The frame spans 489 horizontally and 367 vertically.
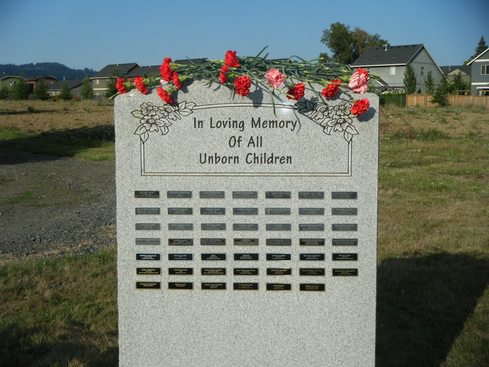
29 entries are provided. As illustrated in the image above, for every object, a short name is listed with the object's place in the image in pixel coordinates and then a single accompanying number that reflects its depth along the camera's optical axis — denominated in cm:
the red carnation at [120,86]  425
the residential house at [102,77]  10169
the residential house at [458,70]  9311
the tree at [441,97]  5341
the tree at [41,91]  8348
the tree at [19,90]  8456
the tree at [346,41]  8719
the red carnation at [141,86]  412
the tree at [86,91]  8753
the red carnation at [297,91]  400
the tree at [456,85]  6425
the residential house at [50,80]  12155
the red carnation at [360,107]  396
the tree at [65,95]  8325
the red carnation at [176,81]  406
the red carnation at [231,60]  404
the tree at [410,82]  6488
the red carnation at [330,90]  402
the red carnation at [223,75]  402
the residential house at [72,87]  12449
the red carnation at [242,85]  395
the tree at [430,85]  6189
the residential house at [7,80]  12512
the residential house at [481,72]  6550
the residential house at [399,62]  7188
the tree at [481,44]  13275
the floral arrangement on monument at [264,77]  400
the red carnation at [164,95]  404
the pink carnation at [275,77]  398
